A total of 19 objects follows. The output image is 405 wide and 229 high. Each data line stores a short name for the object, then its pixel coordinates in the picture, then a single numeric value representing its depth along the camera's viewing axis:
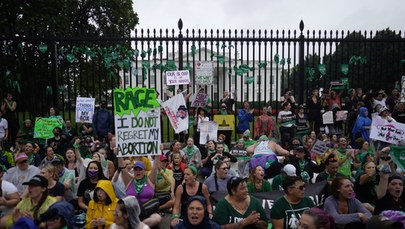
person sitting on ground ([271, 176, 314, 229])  4.58
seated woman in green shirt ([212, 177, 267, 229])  4.59
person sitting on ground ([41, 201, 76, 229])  4.14
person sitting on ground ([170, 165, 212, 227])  5.87
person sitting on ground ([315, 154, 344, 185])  6.81
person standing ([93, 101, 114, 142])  10.74
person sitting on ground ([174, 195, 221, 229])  3.99
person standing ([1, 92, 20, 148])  11.26
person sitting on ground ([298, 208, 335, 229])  3.43
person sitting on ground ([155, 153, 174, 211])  6.81
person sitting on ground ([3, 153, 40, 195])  6.63
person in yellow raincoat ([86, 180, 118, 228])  5.05
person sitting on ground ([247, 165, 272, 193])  5.92
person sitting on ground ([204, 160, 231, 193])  6.41
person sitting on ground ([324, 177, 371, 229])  4.69
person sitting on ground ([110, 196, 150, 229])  4.24
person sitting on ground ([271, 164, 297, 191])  6.15
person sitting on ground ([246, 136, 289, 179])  7.78
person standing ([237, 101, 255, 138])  11.58
